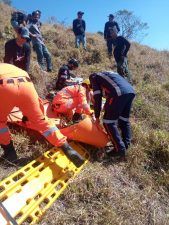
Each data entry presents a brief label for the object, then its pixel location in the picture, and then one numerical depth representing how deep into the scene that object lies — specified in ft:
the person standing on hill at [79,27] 43.36
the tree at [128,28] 69.67
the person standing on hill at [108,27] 42.36
